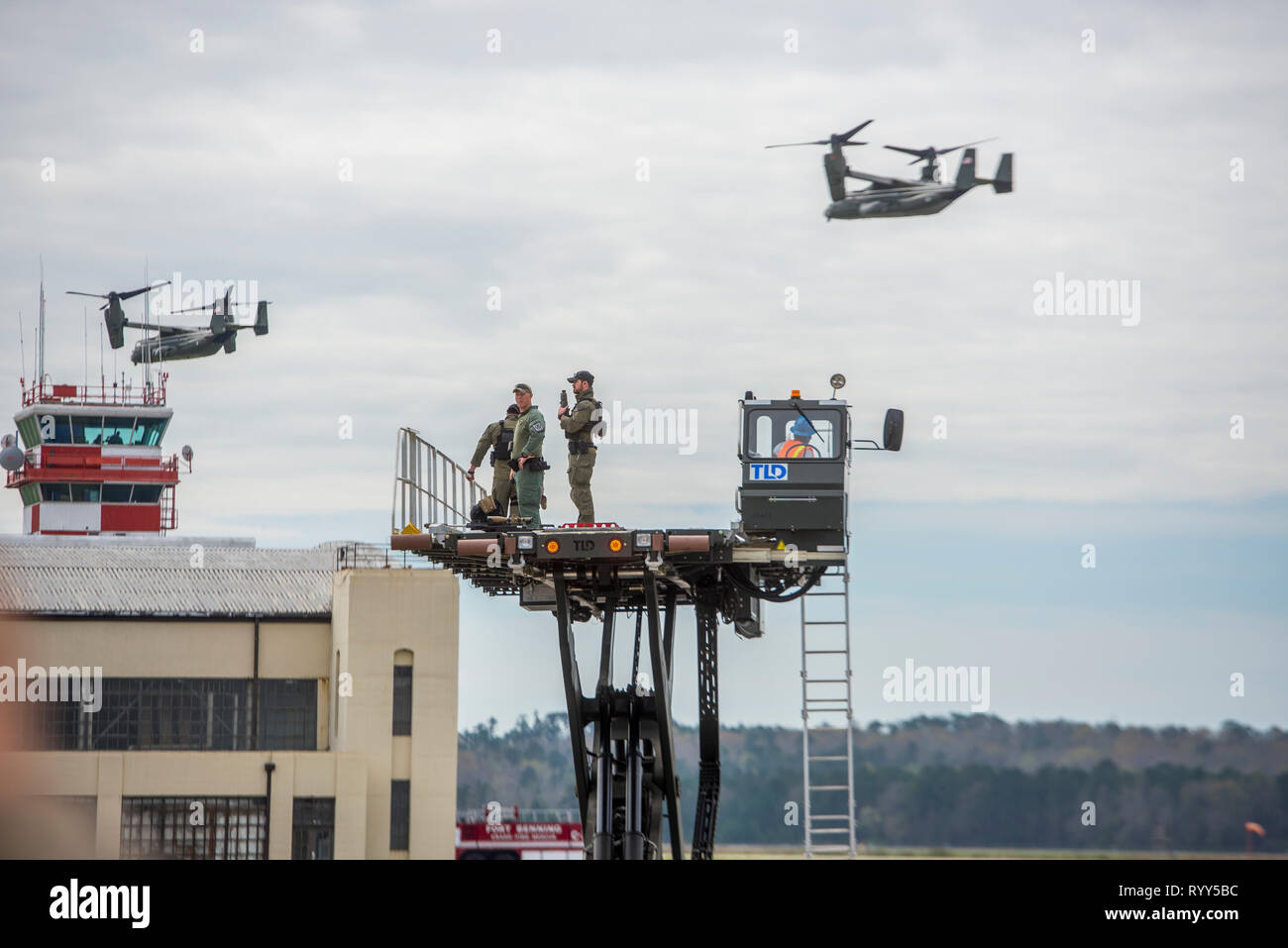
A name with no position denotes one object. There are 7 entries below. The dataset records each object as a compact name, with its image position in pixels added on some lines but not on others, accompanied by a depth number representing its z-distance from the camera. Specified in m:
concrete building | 56.78
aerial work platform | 24.41
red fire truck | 74.12
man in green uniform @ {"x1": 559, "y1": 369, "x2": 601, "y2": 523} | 24.12
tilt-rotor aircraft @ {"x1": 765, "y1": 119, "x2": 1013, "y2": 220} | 72.88
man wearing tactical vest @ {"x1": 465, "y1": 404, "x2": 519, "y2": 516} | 25.31
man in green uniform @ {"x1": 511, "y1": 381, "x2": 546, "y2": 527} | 24.33
